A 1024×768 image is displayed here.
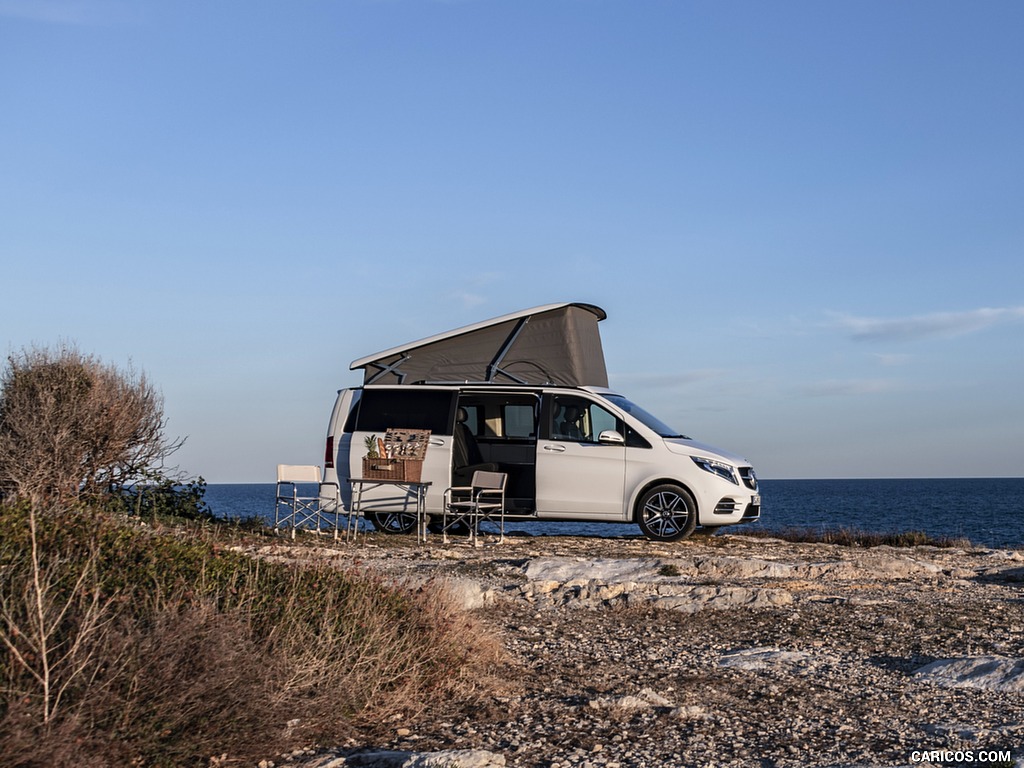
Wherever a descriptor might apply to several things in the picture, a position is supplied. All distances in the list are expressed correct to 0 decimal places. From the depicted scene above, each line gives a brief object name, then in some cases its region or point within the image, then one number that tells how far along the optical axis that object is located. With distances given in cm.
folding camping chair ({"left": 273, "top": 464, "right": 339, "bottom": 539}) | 1355
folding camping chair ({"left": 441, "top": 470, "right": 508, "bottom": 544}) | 1300
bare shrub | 1452
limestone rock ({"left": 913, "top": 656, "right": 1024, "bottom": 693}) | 516
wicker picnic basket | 1370
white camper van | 1316
